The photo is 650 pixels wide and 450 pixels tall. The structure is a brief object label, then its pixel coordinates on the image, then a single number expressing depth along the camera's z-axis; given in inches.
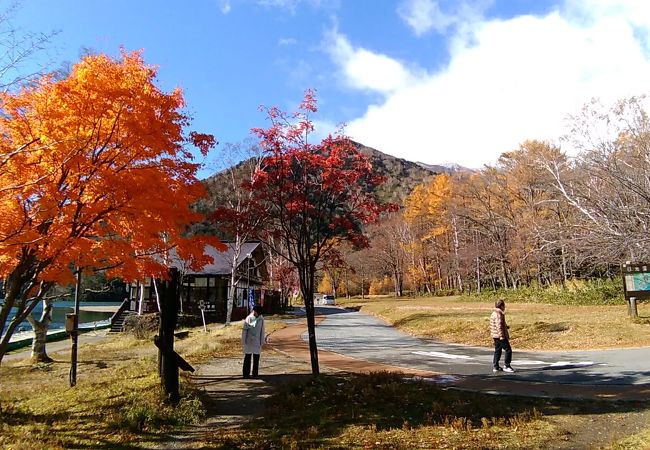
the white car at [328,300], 2146.9
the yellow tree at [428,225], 2016.5
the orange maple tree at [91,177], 273.0
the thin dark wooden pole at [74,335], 438.2
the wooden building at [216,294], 1210.6
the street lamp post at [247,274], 1230.9
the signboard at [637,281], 663.1
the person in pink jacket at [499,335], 390.6
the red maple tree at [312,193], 364.2
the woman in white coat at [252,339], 386.3
